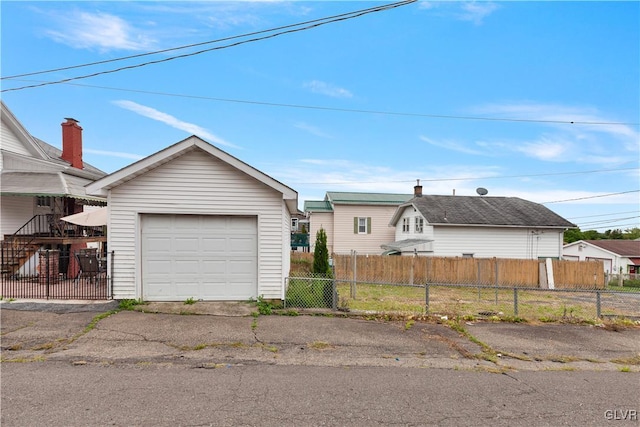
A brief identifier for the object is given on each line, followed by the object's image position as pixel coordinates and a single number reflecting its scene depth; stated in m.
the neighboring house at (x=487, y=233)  21.16
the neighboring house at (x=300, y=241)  33.94
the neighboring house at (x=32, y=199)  12.33
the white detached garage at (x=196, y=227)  8.45
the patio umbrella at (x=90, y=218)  10.64
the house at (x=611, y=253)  37.25
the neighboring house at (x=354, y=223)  28.47
